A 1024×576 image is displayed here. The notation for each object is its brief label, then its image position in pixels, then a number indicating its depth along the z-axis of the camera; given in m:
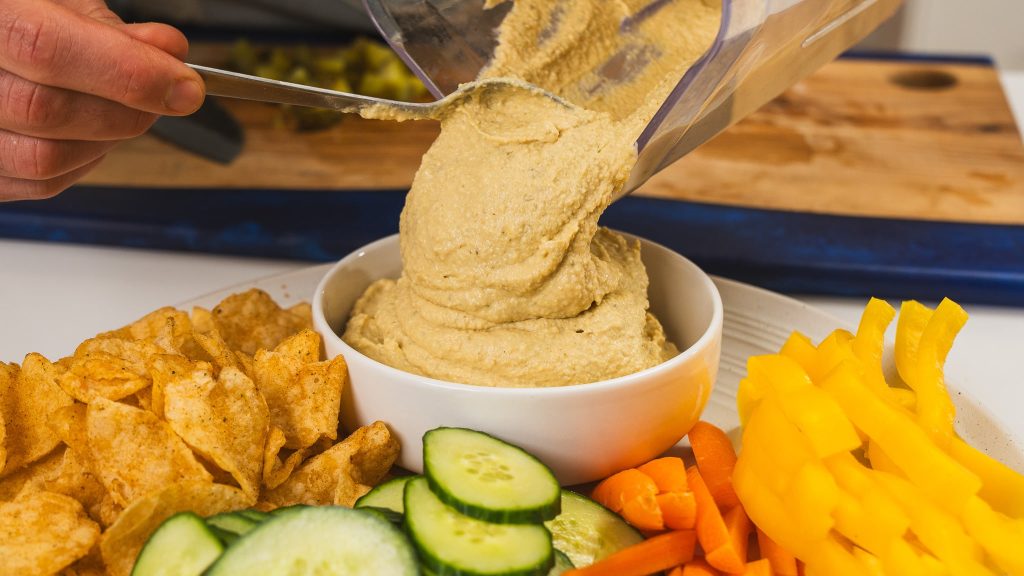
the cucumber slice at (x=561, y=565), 0.44
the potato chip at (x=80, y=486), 0.47
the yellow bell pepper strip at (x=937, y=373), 0.47
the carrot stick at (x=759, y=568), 0.45
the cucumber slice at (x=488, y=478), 0.43
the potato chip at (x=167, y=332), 0.51
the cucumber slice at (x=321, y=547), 0.41
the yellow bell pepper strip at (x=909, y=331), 0.50
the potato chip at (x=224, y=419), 0.46
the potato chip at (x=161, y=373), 0.47
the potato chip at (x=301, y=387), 0.49
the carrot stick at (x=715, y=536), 0.45
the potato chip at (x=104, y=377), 0.47
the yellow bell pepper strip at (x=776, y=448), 0.45
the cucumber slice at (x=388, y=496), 0.46
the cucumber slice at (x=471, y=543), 0.42
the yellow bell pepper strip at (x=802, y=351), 0.51
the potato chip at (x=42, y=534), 0.44
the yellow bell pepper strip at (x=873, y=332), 0.50
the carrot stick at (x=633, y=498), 0.46
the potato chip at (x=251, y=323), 0.55
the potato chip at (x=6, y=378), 0.50
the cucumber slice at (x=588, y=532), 0.46
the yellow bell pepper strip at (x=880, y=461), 0.46
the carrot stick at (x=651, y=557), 0.44
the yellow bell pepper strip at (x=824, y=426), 0.45
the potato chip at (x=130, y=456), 0.46
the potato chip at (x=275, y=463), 0.48
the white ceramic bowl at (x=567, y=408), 0.48
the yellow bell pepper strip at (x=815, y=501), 0.44
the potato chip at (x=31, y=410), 0.49
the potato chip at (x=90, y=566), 0.46
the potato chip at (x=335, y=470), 0.48
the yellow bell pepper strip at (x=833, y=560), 0.44
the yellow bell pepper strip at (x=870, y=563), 0.44
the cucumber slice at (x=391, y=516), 0.44
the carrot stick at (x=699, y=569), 0.46
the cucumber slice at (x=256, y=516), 0.44
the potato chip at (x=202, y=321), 0.55
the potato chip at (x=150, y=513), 0.44
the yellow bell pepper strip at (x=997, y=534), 0.43
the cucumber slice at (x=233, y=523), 0.44
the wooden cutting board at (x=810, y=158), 0.75
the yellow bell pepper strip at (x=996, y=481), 0.45
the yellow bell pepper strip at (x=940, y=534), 0.43
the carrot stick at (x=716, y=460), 0.49
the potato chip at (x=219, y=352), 0.50
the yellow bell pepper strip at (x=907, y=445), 0.43
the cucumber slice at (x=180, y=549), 0.41
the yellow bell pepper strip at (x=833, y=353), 0.49
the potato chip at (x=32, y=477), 0.48
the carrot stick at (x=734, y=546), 0.45
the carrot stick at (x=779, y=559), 0.46
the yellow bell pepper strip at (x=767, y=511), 0.45
